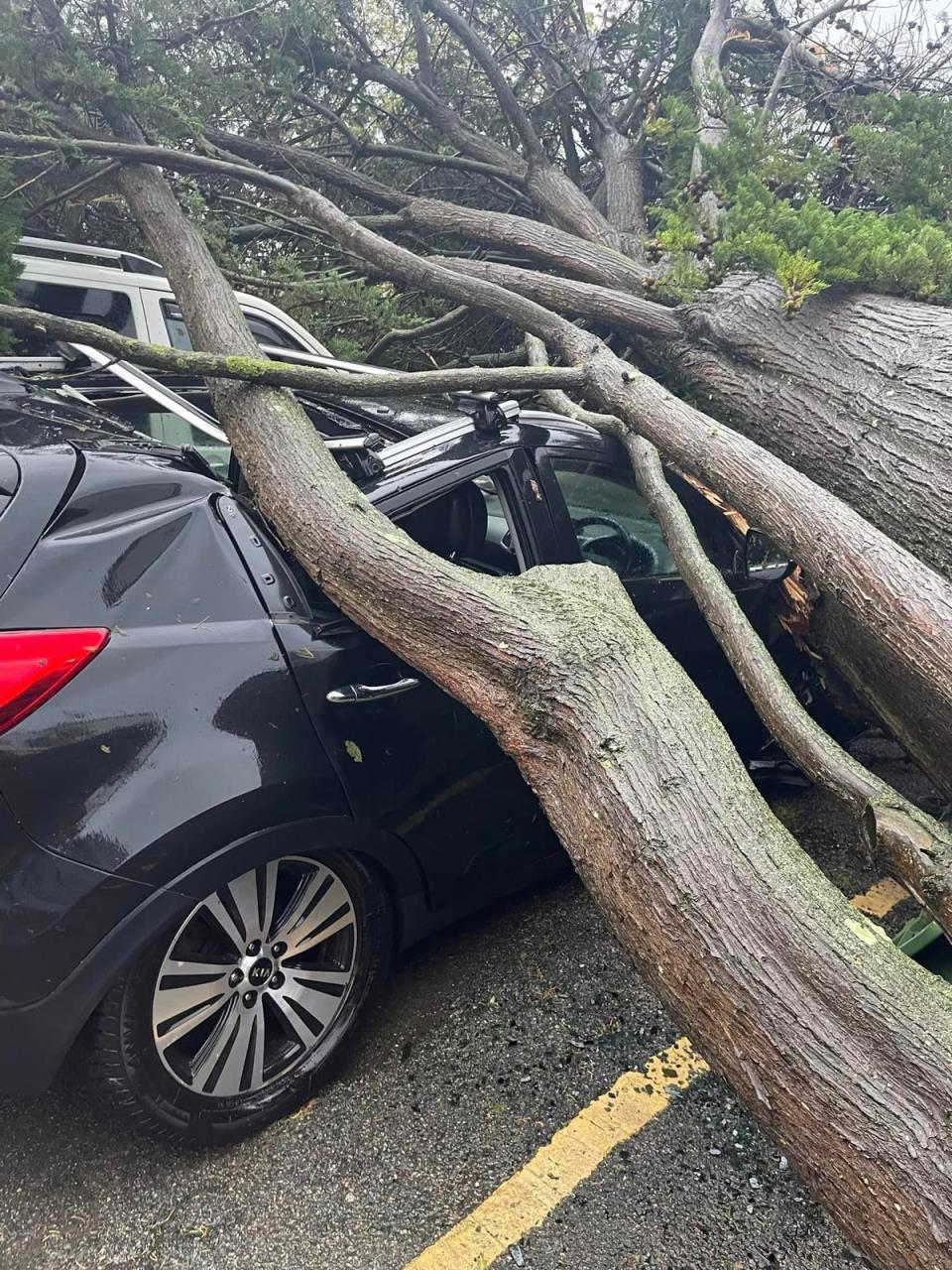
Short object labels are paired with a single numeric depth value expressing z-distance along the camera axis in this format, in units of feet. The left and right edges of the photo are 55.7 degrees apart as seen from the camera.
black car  6.18
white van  16.46
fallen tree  4.93
